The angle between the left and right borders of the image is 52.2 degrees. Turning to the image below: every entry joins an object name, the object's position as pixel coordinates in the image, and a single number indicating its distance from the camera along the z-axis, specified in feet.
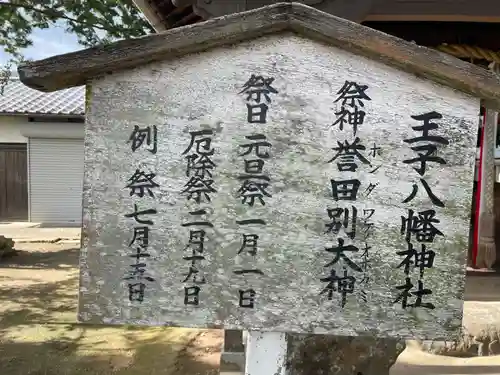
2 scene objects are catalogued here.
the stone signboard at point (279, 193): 5.35
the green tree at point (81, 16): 23.45
